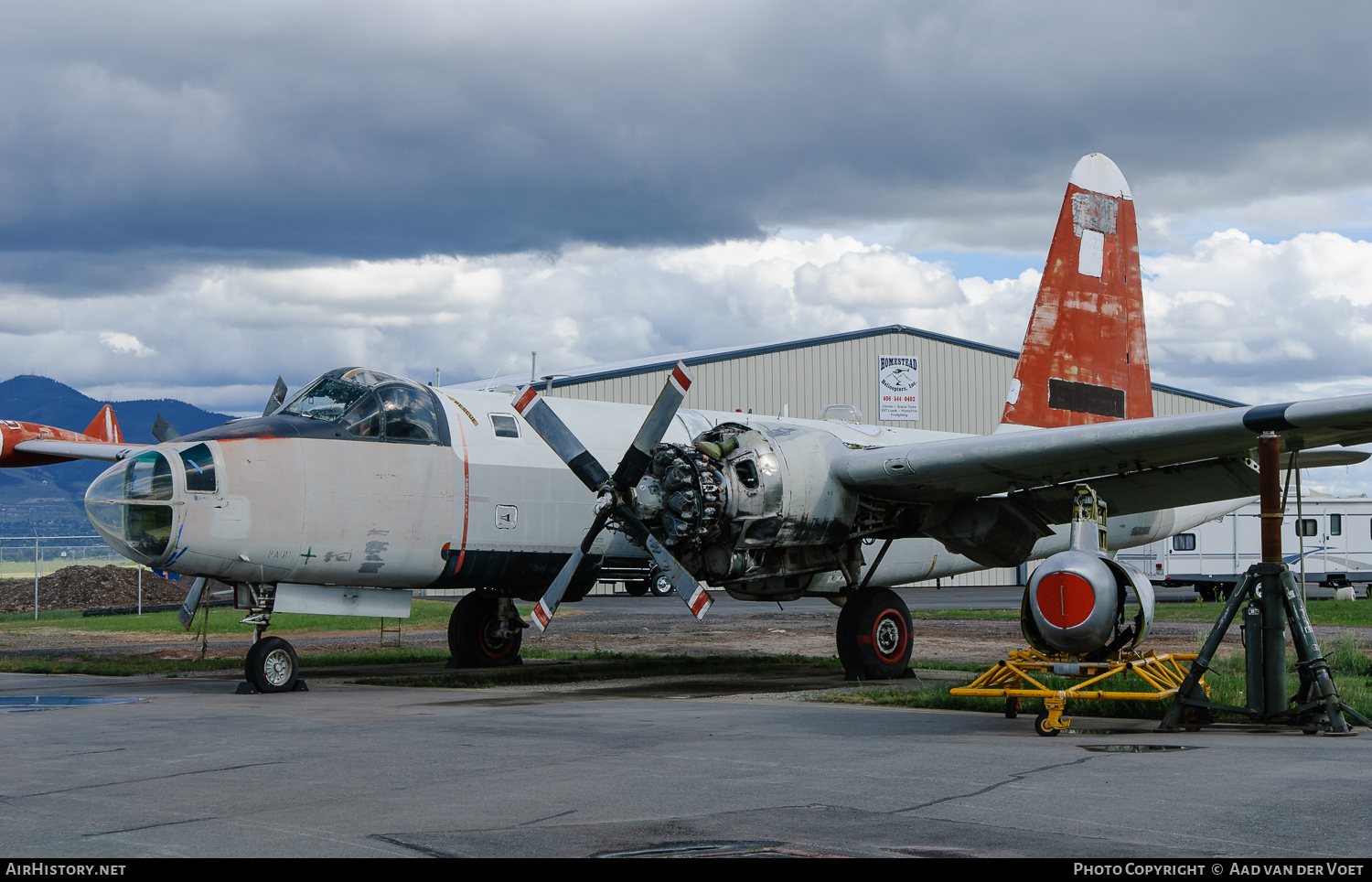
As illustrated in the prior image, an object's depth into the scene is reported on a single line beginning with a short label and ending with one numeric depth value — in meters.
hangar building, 45.66
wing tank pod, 11.60
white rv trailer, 39.84
